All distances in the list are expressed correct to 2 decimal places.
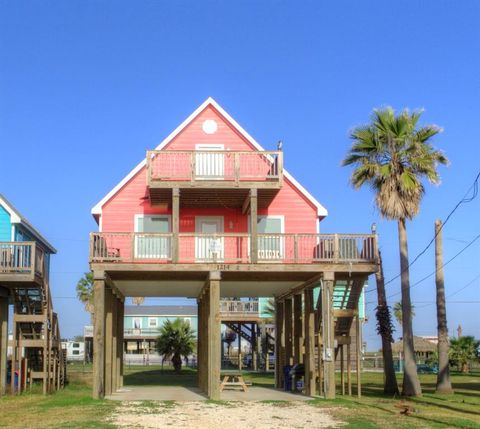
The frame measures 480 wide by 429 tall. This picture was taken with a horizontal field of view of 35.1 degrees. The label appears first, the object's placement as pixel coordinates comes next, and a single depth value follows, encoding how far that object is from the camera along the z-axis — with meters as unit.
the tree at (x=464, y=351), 54.72
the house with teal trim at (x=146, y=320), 76.94
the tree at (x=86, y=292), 69.62
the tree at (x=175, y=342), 48.06
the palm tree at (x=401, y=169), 26.67
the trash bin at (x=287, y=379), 28.42
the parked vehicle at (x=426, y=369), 56.06
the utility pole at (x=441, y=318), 28.61
